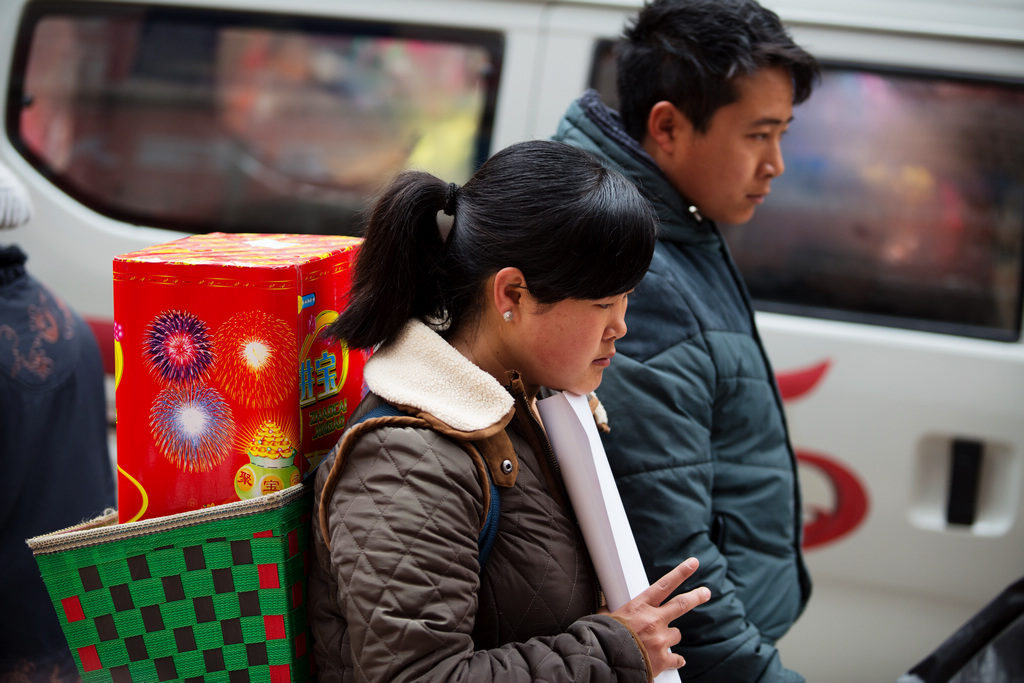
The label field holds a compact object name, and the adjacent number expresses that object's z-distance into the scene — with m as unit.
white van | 2.68
